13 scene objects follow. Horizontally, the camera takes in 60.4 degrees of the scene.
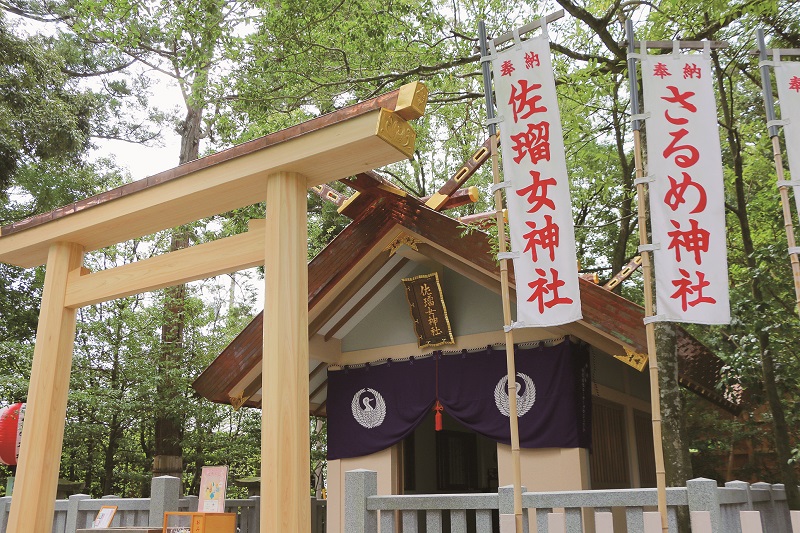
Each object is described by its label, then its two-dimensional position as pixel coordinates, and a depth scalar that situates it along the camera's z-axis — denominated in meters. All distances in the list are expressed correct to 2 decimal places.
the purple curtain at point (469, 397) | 8.05
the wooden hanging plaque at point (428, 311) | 8.96
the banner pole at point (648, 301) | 4.00
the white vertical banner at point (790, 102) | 5.54
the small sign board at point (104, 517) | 6.88
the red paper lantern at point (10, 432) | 8.27
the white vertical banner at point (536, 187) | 4.50
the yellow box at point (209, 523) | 5.51
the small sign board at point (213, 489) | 5.77
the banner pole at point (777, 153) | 5.08
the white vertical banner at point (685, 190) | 4.27
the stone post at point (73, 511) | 7.25
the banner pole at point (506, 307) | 4.29
